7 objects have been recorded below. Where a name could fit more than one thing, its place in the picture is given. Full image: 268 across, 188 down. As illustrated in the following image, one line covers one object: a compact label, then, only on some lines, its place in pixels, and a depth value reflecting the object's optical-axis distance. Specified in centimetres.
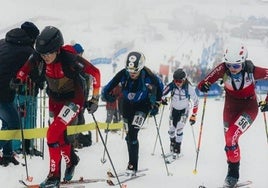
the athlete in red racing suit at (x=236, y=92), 1330
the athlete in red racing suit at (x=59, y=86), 1157
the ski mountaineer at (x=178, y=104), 1912
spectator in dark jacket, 1397
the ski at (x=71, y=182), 1221
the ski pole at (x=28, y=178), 1319
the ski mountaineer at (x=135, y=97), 1409
